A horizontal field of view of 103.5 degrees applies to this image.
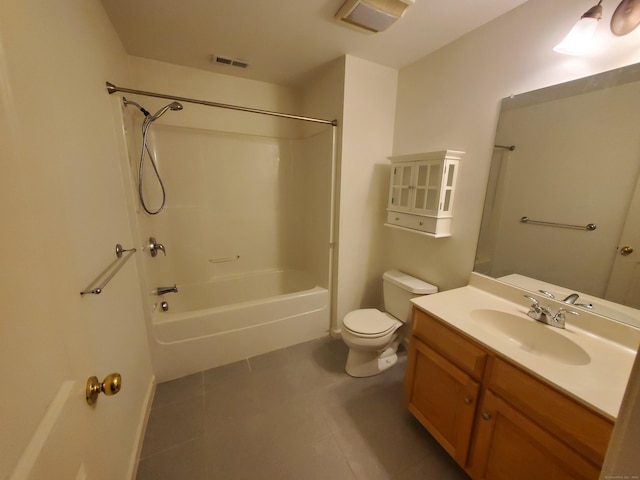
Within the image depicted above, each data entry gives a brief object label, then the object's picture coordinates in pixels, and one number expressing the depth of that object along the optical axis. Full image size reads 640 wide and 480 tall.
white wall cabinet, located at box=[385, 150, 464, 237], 1.59
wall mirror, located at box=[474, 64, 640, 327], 1.02
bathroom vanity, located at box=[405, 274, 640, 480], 0.79
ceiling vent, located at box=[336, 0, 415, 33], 1.27
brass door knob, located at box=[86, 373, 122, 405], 0.57
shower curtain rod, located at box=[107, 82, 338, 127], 1.33
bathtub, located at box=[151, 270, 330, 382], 1.76
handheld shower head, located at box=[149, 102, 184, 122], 1.70
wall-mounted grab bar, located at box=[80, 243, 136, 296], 0.86
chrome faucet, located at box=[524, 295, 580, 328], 1.15
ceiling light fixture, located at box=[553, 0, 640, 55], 0.94
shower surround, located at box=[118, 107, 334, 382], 1.82
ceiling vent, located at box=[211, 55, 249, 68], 1.93
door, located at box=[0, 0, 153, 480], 0.36
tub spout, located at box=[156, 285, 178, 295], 1.99
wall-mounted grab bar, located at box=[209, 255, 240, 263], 2.53
